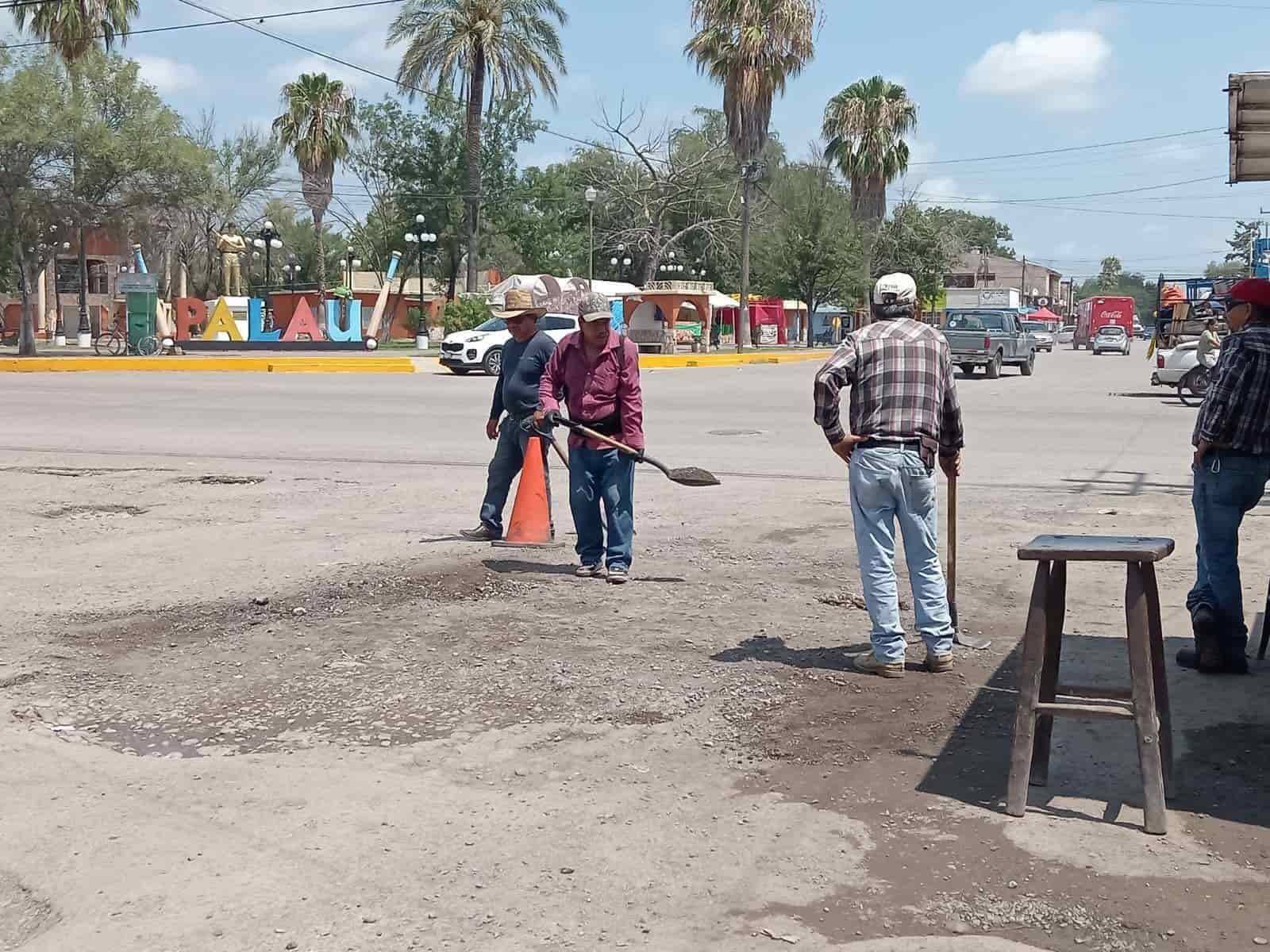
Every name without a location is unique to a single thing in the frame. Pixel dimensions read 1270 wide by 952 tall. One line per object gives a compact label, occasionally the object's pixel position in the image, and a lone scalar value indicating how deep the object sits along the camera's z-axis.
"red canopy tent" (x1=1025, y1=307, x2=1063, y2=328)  91.55
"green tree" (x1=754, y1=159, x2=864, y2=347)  62.47
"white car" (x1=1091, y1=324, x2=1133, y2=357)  64.25
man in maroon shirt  7.88
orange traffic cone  8.98
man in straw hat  8.95
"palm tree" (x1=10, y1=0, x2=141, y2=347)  36.44
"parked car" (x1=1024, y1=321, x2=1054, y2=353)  70.56
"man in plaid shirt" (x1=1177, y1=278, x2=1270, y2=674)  6.00
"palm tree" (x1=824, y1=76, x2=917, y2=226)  58.94
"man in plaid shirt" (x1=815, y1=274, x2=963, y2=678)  5.87
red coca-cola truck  72.88
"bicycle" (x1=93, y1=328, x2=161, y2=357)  37.84
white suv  31.25
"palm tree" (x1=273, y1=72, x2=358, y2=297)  59.66
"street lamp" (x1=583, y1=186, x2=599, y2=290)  48.75
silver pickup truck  33.38
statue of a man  70.69
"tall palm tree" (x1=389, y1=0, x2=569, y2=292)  43.47
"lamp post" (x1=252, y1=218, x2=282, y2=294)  52.62
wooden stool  4.32
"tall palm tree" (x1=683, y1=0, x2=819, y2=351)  46.69
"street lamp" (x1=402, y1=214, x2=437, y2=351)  50.06
